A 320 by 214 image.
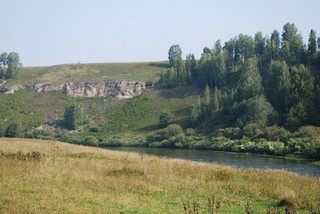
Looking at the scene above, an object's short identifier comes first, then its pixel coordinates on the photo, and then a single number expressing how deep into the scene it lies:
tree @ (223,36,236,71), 176.55
